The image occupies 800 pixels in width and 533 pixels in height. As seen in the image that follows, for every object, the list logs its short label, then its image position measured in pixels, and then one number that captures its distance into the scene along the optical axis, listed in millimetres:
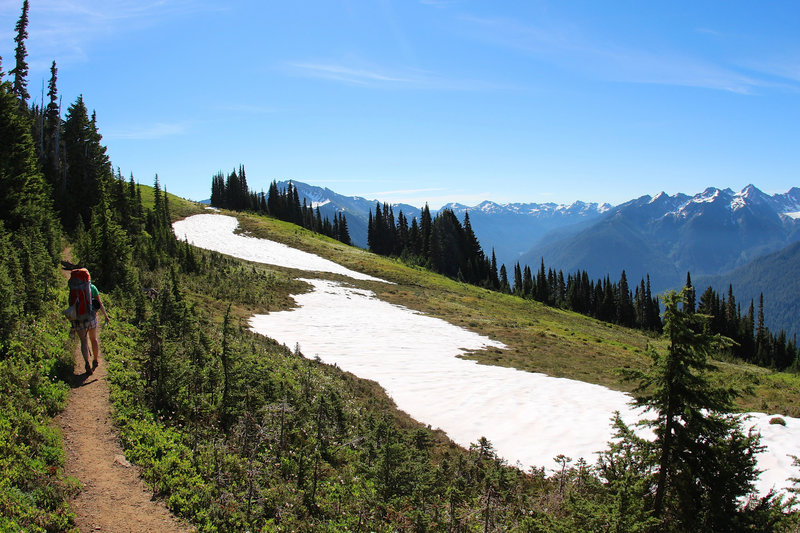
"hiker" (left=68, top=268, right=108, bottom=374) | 10031
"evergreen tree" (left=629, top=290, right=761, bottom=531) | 5867
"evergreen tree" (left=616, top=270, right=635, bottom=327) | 116938
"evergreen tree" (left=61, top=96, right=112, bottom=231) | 39562
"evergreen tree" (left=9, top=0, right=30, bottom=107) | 46188
